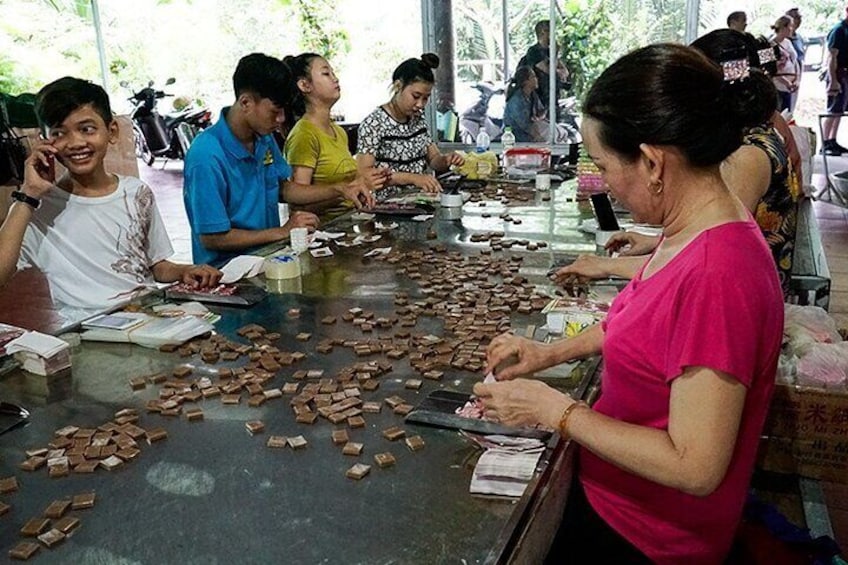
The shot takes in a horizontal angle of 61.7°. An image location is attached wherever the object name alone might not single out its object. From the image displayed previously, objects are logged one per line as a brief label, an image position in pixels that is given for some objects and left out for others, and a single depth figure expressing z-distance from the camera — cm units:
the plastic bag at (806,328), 232
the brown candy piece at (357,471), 132
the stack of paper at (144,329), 197
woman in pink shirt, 113
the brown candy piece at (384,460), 136
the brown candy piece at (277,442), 144
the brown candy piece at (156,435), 148
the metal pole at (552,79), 757
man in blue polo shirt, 293
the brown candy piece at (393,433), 146
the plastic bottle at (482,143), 590
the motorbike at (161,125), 1155
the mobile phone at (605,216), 300
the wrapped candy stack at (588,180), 400
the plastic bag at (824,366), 220
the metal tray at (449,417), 143
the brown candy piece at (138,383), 172
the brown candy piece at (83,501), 125
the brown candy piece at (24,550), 113
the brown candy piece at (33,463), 138
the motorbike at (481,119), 853
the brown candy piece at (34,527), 118
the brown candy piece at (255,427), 150
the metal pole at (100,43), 881
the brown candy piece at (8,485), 132
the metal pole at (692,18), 714
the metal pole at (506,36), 802
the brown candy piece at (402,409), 156
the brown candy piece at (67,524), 119
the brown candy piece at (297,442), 144
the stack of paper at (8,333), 191
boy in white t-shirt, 233
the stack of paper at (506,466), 127
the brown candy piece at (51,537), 116
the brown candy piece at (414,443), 142
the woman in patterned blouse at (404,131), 430
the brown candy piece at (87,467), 137
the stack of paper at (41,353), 177
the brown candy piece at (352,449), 140
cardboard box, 220
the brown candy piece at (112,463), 138
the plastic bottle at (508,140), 582
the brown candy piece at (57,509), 122
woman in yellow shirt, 384
